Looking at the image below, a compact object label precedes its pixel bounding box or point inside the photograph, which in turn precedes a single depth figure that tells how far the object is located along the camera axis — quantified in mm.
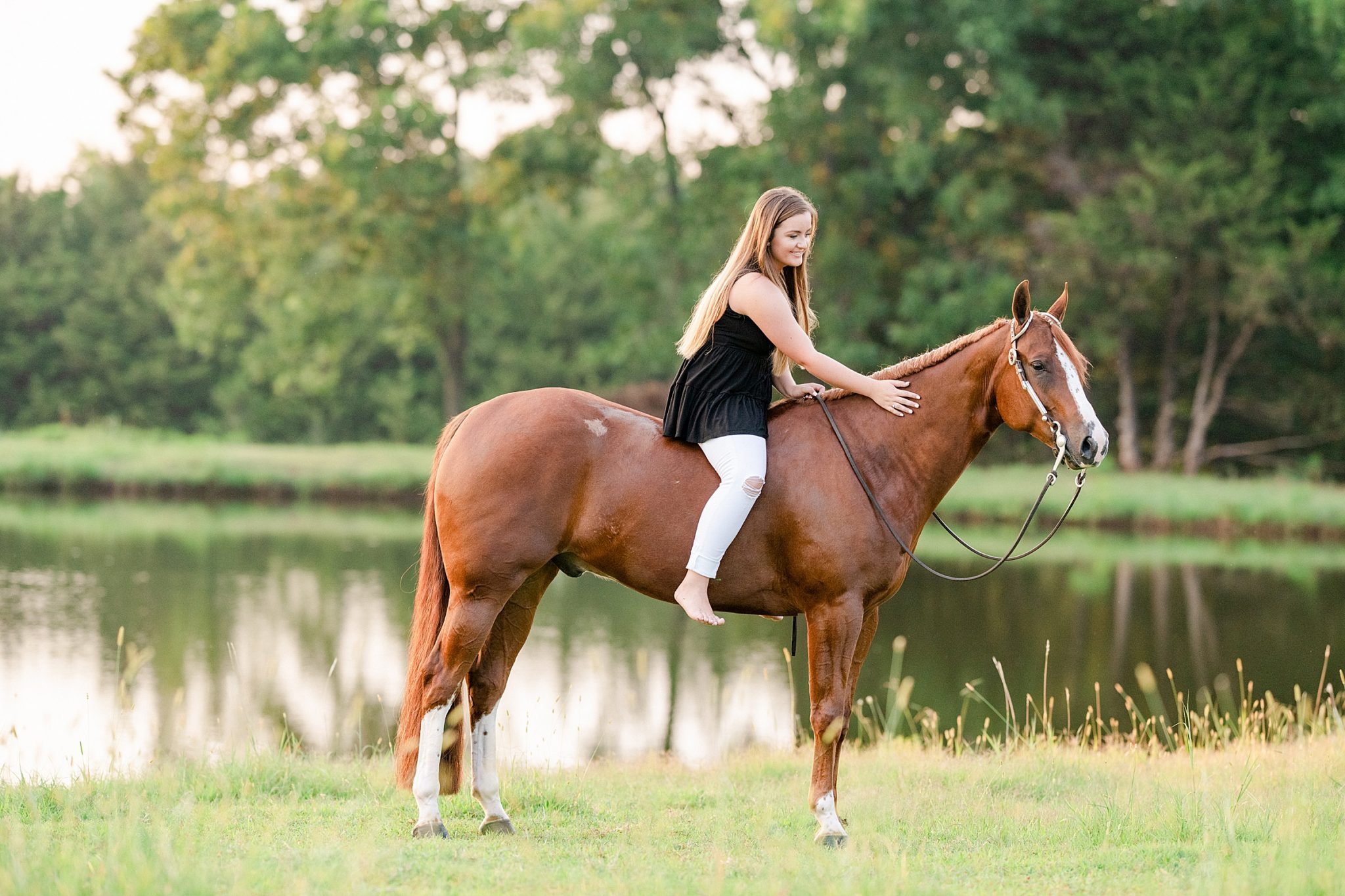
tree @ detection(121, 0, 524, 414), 60594
